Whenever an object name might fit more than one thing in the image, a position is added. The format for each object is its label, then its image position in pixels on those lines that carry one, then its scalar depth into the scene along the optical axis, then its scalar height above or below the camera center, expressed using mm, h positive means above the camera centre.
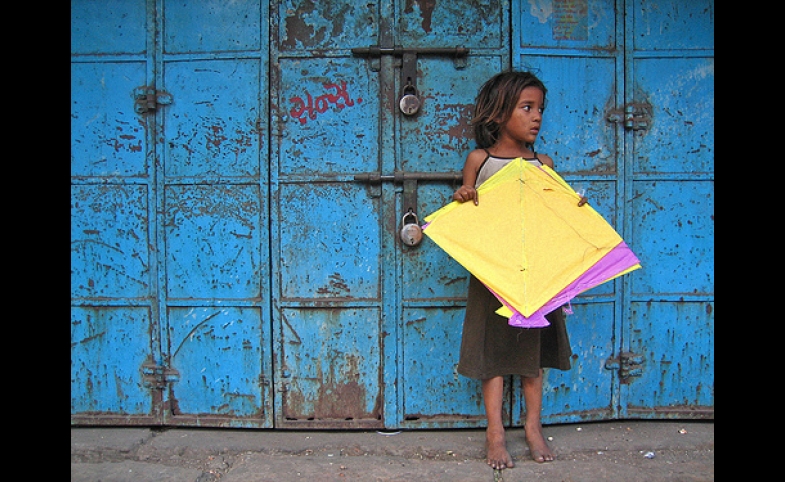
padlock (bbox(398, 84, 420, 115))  2701 +648
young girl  2443 -409
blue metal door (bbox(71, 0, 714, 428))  2768 +213
